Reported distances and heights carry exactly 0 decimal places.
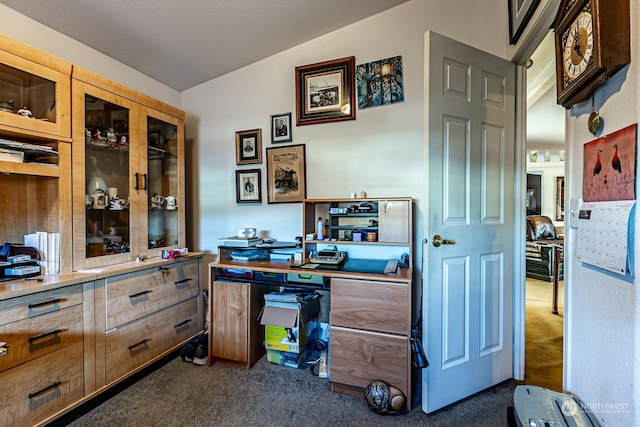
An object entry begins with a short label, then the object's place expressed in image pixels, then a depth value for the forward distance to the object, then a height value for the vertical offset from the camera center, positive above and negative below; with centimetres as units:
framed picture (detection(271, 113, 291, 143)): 250 +75
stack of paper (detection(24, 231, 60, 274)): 167 -23
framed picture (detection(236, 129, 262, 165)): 261 +60
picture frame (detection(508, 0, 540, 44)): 153 +115
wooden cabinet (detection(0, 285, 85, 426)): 133 -74
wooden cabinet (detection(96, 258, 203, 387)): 174 -76
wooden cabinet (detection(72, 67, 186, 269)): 178 +28
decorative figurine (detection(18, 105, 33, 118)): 154 +55
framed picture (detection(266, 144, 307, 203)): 247 +33
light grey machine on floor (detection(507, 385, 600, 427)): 84 -63
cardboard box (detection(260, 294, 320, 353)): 200 -82
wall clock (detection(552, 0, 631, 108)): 76 +50
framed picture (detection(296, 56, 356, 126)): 230 +100
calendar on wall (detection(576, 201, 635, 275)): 75 -7
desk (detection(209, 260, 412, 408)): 167 -73
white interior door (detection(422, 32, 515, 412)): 163 -6
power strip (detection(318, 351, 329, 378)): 202 -114
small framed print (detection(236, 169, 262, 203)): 263 +24
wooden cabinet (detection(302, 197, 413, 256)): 197 -8
